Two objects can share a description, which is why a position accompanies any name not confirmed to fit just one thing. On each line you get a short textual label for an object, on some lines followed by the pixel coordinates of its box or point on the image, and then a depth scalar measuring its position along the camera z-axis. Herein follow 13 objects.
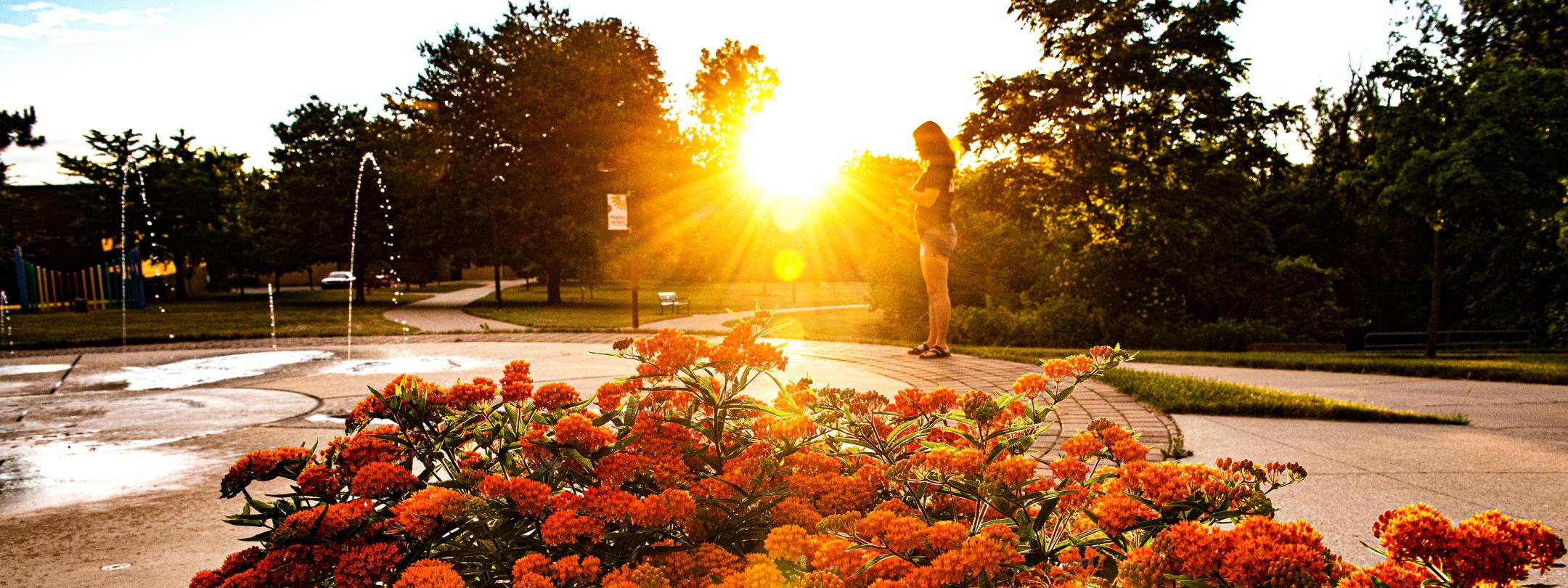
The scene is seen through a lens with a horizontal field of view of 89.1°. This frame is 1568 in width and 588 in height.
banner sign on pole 13.71
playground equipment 24.89
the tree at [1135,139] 17.19
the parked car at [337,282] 55.72
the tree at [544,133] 27.14
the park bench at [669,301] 24.05
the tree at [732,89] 47.38
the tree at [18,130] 25.08
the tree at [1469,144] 10.65
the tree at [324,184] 30.28
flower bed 1.29
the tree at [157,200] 35.47
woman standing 6.73
